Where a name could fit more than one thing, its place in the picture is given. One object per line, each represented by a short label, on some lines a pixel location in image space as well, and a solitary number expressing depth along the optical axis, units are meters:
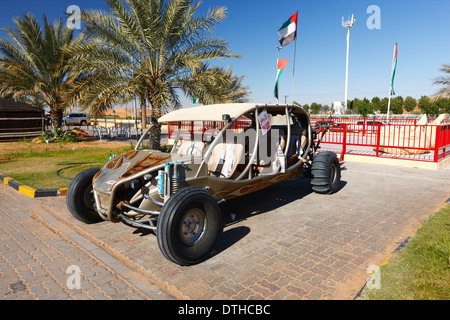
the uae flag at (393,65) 25.31
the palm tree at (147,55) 10.58
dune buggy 3.66
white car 38.97
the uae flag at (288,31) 12.85
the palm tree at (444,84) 20.53
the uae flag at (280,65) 18.54
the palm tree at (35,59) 15.63
